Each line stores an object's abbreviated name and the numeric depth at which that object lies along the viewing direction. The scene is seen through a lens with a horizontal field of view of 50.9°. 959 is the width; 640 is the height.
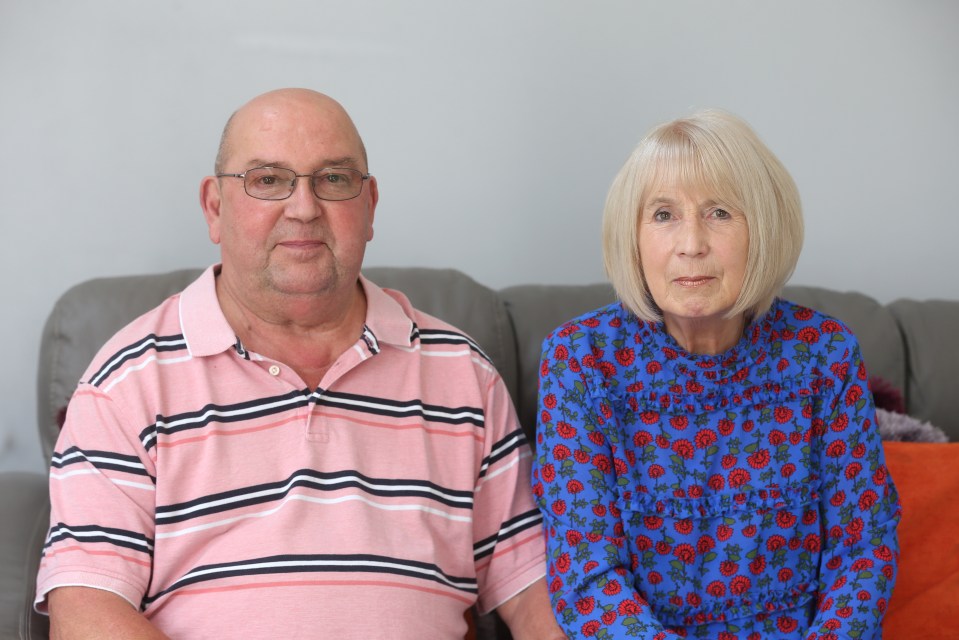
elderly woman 1.62
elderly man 1.59
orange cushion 1.89
